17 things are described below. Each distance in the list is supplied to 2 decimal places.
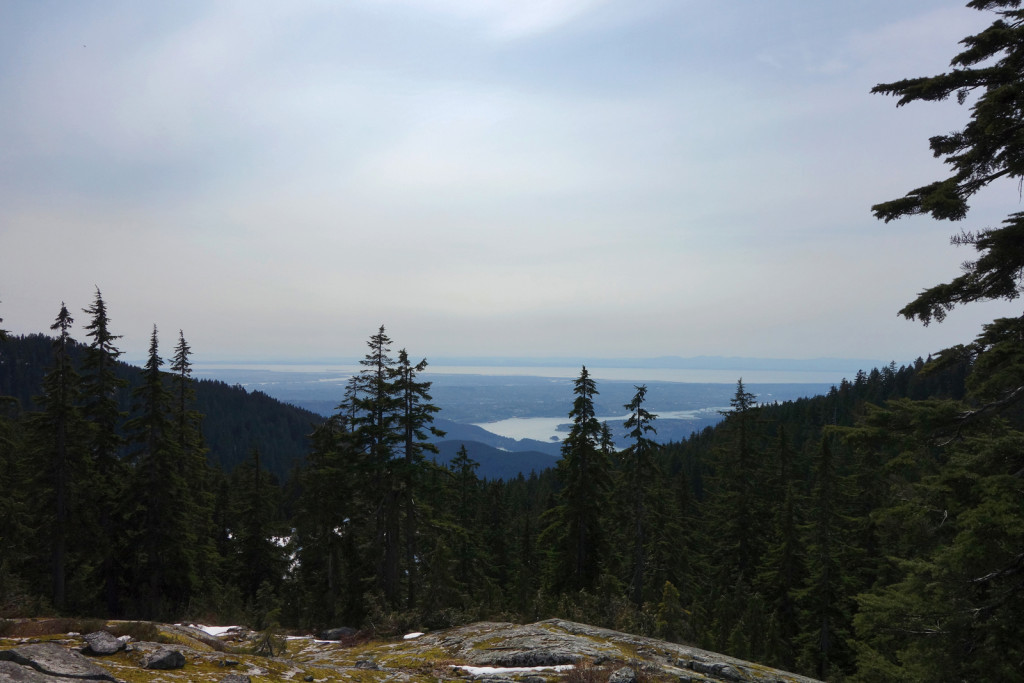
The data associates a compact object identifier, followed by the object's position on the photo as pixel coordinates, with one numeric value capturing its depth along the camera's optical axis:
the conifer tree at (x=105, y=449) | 27.30
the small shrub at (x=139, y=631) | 9.42
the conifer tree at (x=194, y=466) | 30.96
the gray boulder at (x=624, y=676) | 9.50
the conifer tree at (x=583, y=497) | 27.55
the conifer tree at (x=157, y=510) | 27.67
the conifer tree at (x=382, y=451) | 24.98
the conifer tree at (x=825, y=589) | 30.72
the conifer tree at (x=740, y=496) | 39.50
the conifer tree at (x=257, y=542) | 38.41
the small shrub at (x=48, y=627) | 9.07
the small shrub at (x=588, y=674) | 9.52
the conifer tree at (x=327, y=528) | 29.31
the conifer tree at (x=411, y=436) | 24.80
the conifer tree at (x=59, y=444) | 25.58
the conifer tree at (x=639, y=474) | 28.88
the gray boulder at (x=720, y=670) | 10.86
